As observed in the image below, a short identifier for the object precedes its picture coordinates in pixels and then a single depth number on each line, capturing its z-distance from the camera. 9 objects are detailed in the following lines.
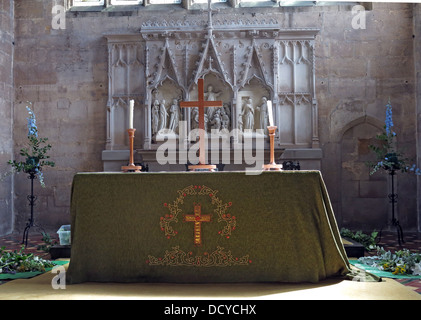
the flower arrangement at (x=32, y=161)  6.86
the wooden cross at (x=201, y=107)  3.80
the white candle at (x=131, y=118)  3.90
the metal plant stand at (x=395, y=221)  6.60
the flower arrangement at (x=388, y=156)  6.84
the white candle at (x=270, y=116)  3.60
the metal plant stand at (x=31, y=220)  6.65
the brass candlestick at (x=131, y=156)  3.83
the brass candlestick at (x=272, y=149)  3.63
